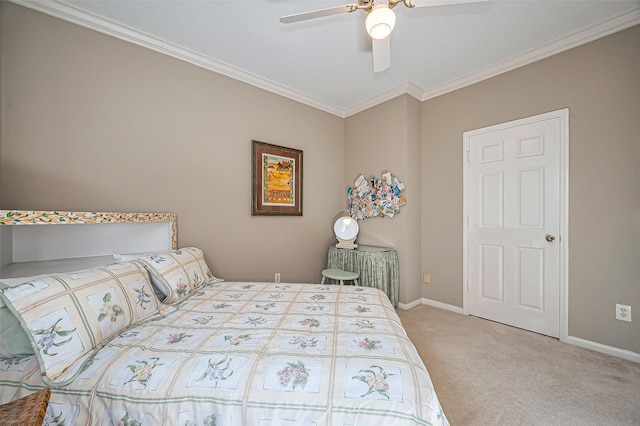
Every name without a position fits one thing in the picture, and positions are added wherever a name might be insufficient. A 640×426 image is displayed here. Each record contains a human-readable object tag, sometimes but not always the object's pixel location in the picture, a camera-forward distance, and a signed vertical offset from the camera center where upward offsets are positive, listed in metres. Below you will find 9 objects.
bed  0.84 -0.62
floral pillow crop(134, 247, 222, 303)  1.59 -0.43
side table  2.81 -0.68
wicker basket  0.60 -0.53
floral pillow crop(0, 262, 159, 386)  0.93 -0.45
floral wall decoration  2.99 +0.20
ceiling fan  1.28 +1.09
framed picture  2.73 +0.39
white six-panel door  2.22 -0.11
